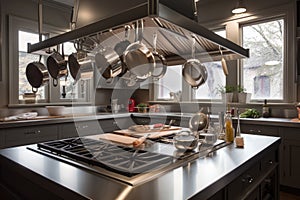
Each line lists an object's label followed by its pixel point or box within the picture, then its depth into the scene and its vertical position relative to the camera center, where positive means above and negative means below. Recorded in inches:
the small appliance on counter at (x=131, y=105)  184.9 -5.0
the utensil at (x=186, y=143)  53.9 -10.0
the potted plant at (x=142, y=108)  172.6 -6.8
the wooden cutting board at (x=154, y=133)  72.9 -11.0
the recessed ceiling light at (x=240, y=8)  125.0 +47.1
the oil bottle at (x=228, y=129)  67.8 -8.8
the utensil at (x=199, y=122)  69.2 -6.9
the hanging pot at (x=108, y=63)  60.2 +9.2
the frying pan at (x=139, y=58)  51.6 +8.9
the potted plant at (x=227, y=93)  145.6 +3.2
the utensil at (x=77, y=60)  65.0 +10.6
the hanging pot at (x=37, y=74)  70.9 +7.4
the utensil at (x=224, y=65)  70.8 +9.6
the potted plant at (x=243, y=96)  140.7 +1.2
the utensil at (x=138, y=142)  59.0 -10.9
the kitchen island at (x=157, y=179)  34.5 -13.1
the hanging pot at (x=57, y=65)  67.7 +9.8
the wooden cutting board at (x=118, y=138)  63.1 -11.1
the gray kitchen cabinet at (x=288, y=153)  109.1 -25.5
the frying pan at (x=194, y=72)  69.7 +7.7
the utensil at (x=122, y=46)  60.9 +13.3
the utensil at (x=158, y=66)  65.0 +9.2
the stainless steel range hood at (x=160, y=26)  36.9 +14.3
